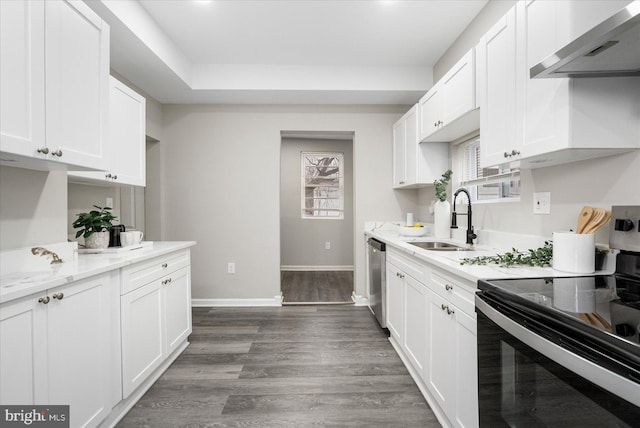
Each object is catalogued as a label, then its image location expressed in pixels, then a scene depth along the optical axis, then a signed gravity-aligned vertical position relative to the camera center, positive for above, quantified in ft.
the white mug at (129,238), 7.25 -0.55
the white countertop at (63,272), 3.66 -0.85
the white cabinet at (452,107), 6.52 +2.64
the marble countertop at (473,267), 4.08 -0.82
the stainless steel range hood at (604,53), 2.75 +1.71
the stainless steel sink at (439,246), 7.38 -0.84
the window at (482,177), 6.77 +0.88
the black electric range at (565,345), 2.08 -1.09
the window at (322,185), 18.84 +1.79
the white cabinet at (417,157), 9.76 +1.84
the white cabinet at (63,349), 3.56 -1.81
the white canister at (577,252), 4.09 -0.53
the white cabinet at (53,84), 3.94 +1.96
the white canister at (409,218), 11.45 -0.17
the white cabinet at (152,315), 5.70 -2.20
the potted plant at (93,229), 6.64 -0.31
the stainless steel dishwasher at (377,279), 9.21 -2.12
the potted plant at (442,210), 9.12 +0.10
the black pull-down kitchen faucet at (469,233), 7.22 -0.47
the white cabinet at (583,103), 3.88 +1.42
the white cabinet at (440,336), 4.36 -2.20
